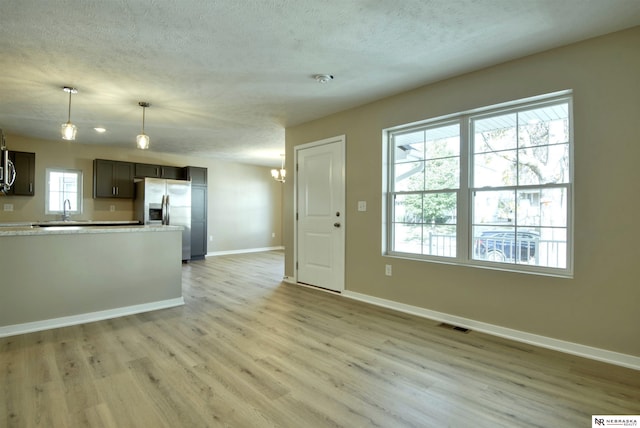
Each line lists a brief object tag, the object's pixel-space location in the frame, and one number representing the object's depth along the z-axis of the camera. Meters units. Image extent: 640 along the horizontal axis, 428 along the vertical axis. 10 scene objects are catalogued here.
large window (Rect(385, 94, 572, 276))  2.69
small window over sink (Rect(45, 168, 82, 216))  5.82
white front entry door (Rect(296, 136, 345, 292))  4.27
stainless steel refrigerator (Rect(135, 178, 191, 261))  6.19
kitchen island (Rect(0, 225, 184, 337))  2.92
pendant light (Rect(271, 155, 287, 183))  6.75
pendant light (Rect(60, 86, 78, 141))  3.21
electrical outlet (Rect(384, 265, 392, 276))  3.71
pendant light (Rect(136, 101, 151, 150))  3.68
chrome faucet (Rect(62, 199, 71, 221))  5.74
